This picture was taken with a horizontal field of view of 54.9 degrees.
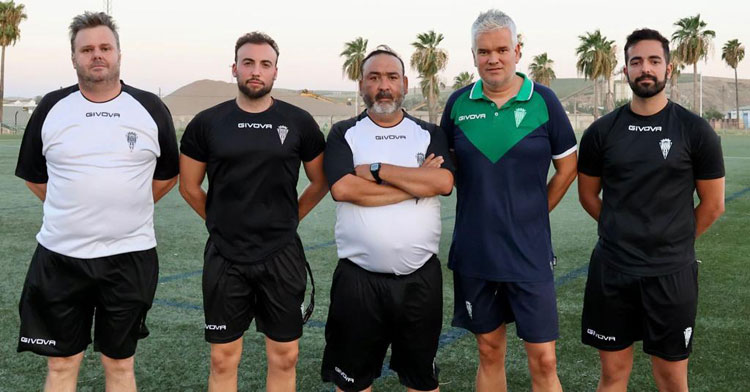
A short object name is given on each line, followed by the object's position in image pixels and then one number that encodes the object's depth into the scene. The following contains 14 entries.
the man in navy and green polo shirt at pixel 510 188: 3.43
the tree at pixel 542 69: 84.69
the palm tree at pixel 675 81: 58.88
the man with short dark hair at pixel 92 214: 3.42
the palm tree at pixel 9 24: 51.72
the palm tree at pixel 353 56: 68.19
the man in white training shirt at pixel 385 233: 3.44
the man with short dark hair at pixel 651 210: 3.33
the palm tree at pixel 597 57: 65.81
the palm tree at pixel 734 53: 78.94
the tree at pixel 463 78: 89.06
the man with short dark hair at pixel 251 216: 3.56
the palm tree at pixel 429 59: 64.88
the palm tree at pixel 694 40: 62.91
